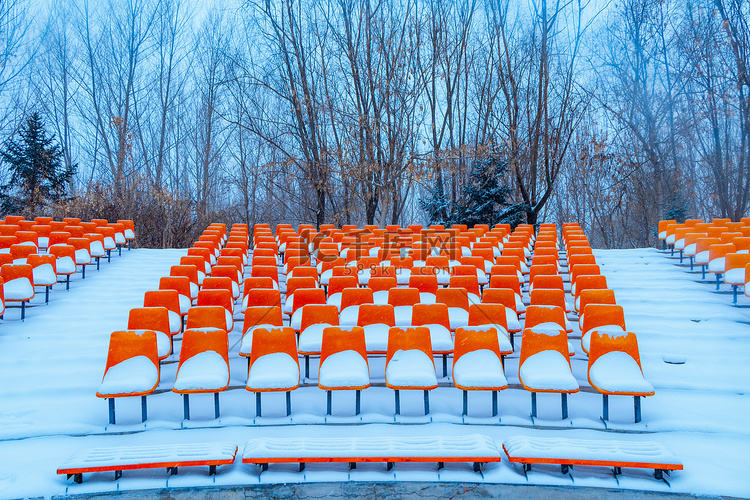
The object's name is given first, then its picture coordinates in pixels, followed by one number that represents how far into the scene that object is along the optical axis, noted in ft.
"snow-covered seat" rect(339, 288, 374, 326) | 19.71
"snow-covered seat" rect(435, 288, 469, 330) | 19.48
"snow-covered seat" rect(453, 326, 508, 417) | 14.80
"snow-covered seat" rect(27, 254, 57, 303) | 23.66
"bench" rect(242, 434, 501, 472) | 12.29
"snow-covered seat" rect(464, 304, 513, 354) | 17.37
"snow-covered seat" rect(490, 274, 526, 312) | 21.40
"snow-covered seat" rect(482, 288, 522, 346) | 19.51
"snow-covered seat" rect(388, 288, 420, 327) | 20.31
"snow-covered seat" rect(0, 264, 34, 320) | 21.52
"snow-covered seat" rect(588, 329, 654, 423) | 14.34
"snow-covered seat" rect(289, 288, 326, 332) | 20.02
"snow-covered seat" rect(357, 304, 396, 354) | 17.93
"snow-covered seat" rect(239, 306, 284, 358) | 16.65
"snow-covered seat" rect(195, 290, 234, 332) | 20.11
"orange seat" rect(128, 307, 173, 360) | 17.34
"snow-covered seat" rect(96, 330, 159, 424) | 14.56
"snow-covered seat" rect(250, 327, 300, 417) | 14.87
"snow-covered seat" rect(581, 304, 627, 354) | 17.11
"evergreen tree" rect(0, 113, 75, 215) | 51.44
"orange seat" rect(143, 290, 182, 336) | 19.44
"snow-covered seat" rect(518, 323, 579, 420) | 14.57
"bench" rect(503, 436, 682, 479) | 12.03
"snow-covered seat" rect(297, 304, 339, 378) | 17.27
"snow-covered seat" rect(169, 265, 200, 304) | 23.24
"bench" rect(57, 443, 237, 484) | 12.07
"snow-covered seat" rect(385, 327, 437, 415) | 14.85
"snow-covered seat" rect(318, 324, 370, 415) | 14.89
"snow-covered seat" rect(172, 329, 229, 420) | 14.75
